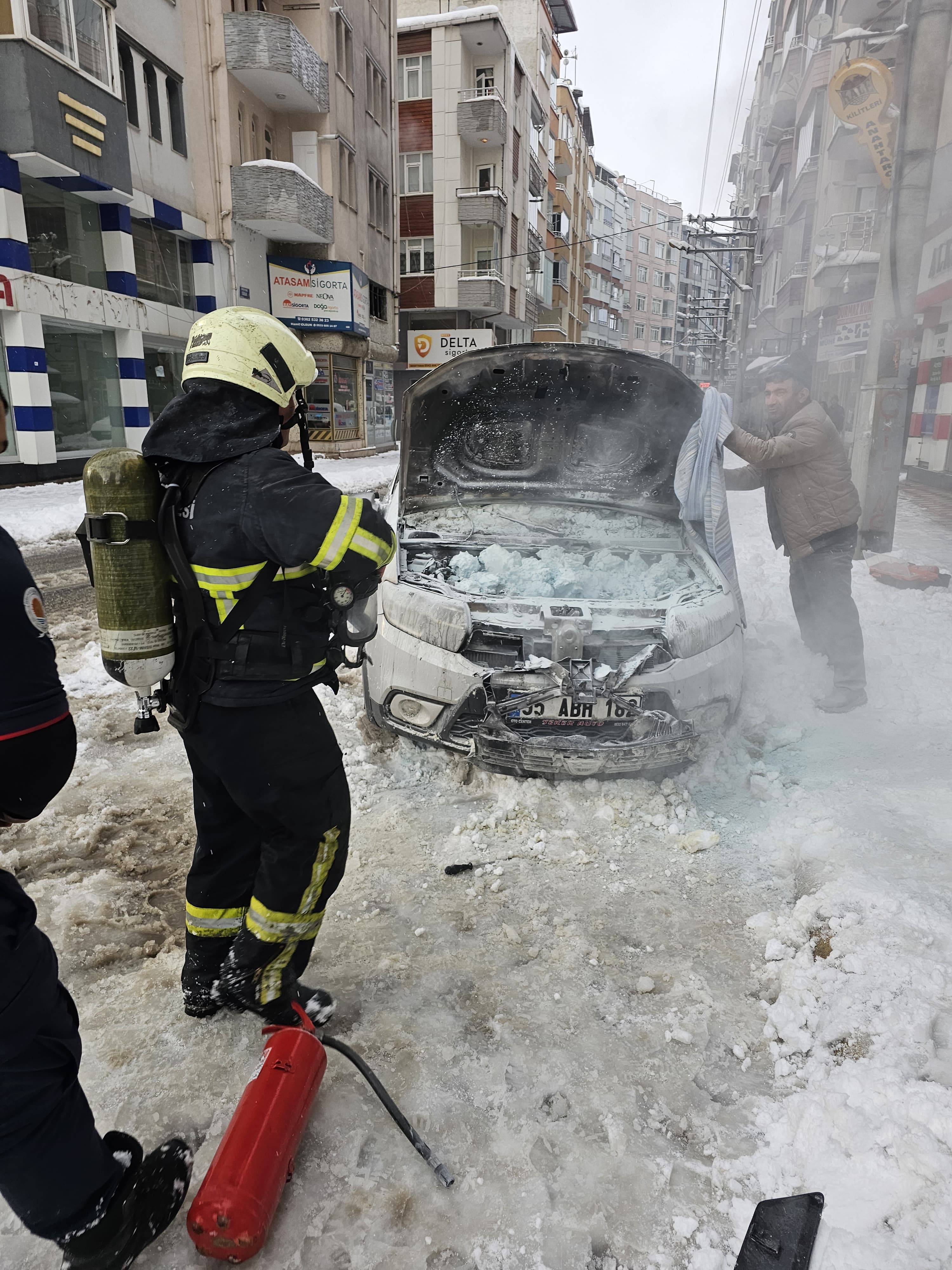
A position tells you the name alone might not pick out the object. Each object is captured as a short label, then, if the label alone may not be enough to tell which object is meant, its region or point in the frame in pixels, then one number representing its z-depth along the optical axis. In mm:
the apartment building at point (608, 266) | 64500
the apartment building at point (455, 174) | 30141
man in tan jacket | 4582
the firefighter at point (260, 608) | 1958
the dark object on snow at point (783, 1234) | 1666
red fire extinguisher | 1616
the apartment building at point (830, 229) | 15750
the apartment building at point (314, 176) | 17625
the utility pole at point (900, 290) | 8016
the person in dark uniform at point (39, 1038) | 1475
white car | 3391
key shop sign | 12164
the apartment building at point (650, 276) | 75125
